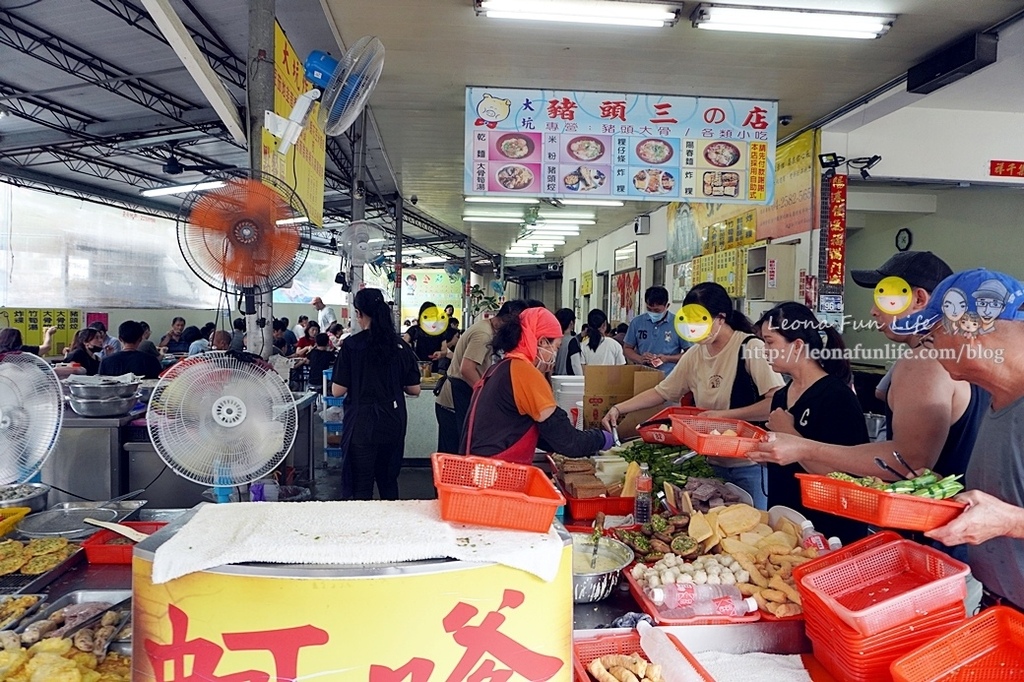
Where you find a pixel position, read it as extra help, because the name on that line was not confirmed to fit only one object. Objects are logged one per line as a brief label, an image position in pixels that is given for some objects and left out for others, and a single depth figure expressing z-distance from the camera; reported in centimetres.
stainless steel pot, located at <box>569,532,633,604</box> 218
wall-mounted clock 900
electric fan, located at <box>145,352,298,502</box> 233
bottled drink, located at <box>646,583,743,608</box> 210
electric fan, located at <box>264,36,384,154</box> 338
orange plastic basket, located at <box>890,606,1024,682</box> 162
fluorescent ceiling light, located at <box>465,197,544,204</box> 1182
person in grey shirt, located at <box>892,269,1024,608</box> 174
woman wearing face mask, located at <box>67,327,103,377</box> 760
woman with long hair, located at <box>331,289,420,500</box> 445
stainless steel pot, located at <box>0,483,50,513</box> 324
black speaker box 480
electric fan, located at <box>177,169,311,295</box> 264
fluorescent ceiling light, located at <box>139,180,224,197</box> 1369
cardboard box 491
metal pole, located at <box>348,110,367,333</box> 702
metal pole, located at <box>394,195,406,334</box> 1272
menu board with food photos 584
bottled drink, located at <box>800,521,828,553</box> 235
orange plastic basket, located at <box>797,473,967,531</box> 176
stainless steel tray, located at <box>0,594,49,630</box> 208
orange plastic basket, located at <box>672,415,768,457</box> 257
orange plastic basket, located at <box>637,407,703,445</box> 350
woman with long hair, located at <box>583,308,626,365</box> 765
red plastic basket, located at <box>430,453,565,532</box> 162
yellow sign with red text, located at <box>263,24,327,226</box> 364
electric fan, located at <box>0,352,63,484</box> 237
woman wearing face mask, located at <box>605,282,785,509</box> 369
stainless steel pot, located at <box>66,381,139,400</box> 428
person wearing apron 309
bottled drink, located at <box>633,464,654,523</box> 286
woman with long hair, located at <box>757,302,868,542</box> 287
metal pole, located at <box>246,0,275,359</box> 344
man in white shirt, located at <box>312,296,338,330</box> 1546
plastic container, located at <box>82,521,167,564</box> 254
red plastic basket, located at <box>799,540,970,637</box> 171
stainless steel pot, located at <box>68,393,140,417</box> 430
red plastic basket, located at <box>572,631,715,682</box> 189
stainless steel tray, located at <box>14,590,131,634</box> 228
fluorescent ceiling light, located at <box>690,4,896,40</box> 451
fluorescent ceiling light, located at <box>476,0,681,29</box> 445
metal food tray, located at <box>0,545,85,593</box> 230
